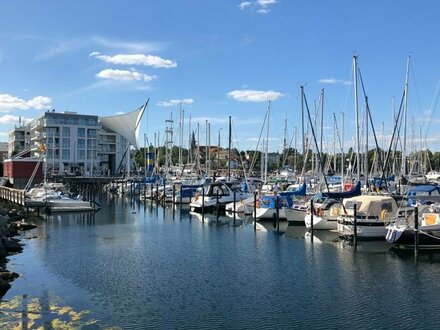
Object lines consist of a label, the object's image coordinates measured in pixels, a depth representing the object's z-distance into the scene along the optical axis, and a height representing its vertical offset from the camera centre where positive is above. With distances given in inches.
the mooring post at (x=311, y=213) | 1461.1 -137.1
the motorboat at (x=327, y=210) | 1520.7 -133.5
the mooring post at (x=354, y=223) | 1282.0 -147.5
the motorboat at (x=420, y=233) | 1163.3 -156.5
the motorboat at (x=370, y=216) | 1320.1 -132.4
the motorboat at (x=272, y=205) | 1852.9 -145.6
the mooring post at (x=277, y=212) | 1623.3 -152.4
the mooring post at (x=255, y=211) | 1715.3 -161.1
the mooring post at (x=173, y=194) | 2711.6 -150.5
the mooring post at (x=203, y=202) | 2209.2 -159.6
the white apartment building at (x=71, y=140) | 4576.8 +267.2
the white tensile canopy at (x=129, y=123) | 5255.9 +492.0
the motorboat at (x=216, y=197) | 2288.4 -139.4
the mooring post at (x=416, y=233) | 1121.0 -151.7
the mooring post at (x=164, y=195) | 2875.7 -165.0
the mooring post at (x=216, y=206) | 2167.8 -177.9
